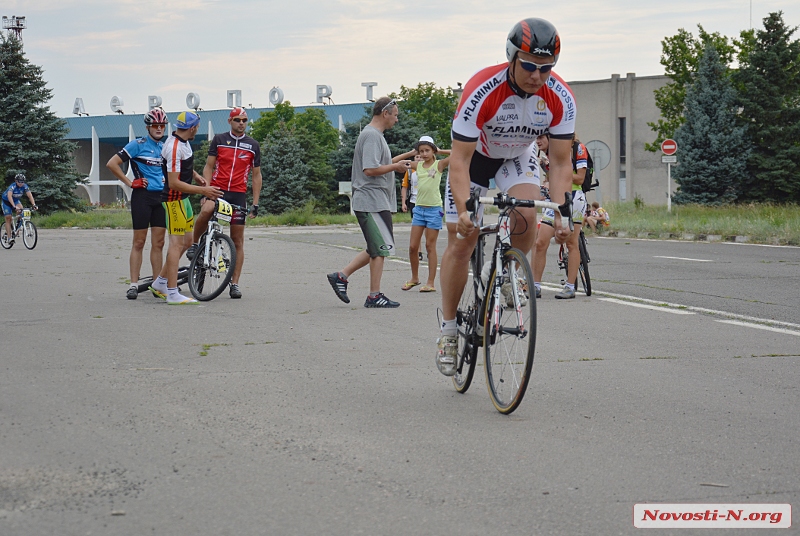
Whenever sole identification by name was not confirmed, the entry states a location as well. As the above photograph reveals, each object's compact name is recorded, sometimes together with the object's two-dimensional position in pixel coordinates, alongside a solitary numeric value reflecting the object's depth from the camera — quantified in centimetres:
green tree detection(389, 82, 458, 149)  8088
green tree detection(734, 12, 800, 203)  5179
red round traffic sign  3766
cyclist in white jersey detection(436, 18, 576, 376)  534
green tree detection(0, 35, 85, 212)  5150
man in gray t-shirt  1077
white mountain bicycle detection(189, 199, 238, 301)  1137
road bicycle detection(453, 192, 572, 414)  512
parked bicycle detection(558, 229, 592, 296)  1173
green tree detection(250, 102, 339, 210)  6731
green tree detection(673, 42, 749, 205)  5319
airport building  7638
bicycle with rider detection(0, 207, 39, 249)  2545
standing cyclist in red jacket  1168
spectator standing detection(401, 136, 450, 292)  1266
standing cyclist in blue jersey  1153
